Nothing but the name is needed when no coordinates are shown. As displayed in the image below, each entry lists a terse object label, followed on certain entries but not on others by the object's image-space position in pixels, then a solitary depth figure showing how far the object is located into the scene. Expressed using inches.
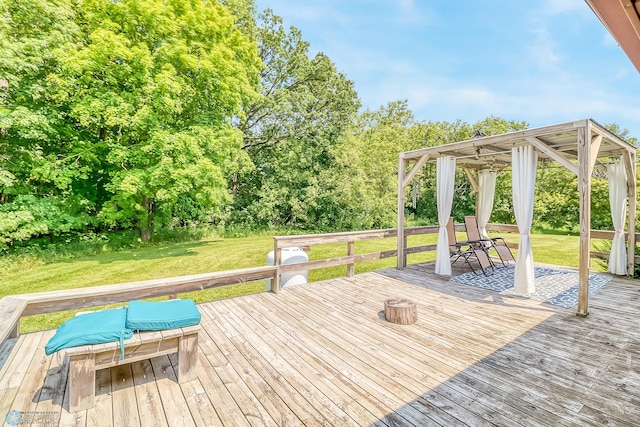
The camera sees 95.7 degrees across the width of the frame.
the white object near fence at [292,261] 202.3
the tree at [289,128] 585.0
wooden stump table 141.3
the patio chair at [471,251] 237.4
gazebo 158.9
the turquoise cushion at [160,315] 90.6
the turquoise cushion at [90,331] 79.5
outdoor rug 181.9
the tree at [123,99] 307.1
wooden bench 80.4
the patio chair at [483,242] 260.5
